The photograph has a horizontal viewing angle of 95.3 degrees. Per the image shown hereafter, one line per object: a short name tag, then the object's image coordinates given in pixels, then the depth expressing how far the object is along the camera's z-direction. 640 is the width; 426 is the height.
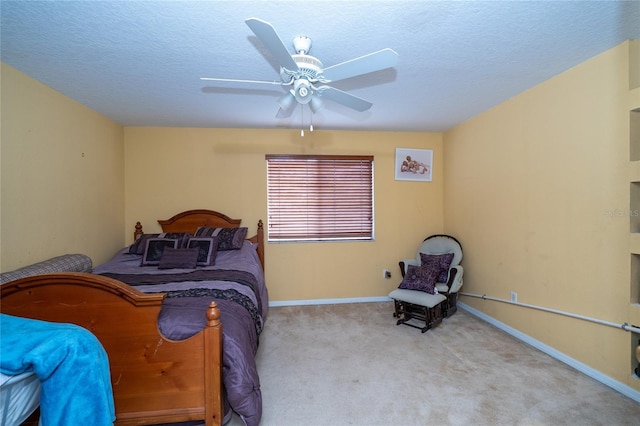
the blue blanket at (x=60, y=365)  0.91
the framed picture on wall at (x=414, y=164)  4.14
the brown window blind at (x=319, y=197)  3.96
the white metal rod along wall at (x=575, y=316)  1.94
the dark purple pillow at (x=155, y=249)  3.00
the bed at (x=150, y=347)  1.59
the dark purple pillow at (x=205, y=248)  3.02
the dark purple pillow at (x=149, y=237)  3.23
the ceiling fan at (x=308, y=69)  1.42
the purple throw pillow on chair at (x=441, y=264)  3.46
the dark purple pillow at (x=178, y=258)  2.89
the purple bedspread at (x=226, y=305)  1.65
